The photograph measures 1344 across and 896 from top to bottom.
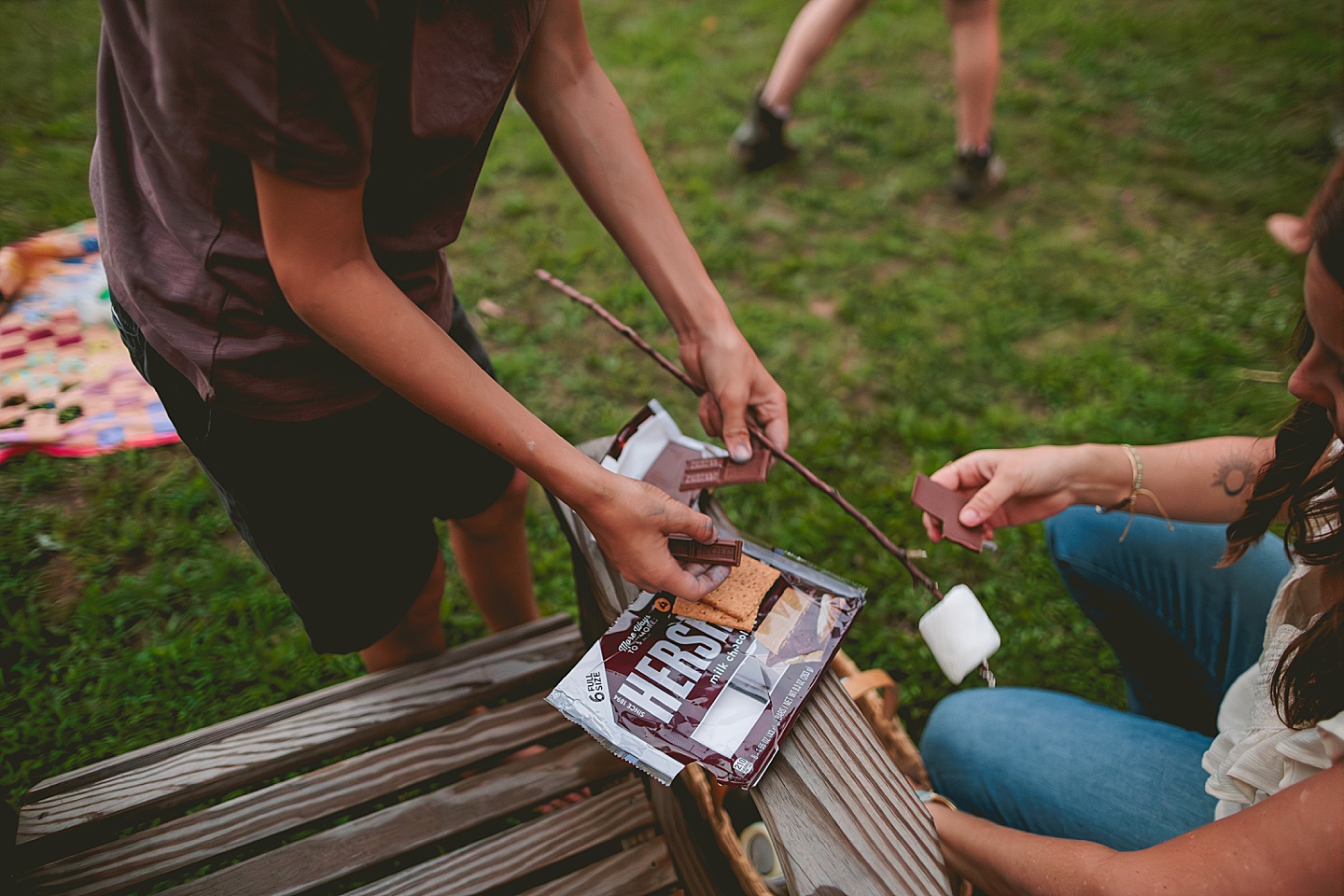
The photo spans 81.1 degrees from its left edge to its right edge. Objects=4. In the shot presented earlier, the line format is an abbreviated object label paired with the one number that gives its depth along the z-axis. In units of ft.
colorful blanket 8.66
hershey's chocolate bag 3.83
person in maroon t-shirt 2.93
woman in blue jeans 3.48
